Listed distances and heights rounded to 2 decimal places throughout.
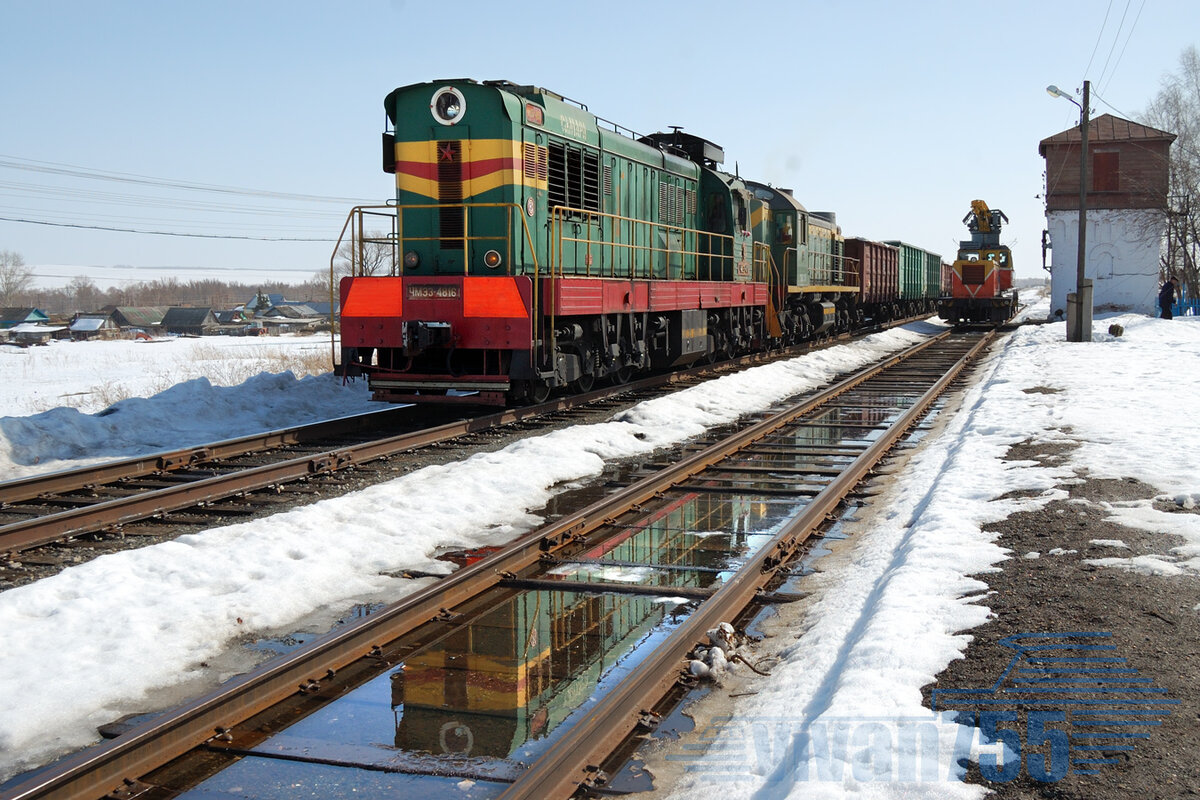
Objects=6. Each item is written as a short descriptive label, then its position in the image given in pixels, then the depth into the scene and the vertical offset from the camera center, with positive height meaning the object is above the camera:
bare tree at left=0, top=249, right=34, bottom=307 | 110.06 +6.65
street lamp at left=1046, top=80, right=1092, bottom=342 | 25.23 +1.04
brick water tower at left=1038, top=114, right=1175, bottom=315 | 42.16 +5.04
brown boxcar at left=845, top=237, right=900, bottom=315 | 34.47 +2.50
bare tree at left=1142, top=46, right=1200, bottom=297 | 42.78 +6.76
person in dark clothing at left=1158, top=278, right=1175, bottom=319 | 34.47 +1.26
